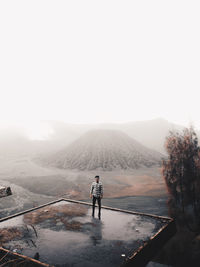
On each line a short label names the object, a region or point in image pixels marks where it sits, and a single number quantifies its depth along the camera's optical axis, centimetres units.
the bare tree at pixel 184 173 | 1330
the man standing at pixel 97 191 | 890
